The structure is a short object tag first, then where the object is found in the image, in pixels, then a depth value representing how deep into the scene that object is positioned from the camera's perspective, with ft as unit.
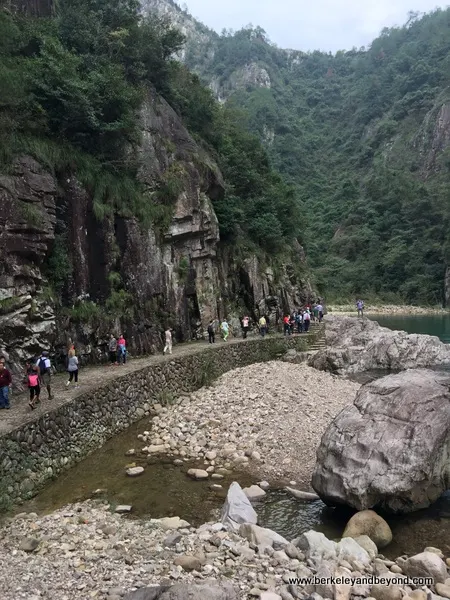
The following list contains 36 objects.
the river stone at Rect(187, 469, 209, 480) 39.64
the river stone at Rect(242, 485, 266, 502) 35.83
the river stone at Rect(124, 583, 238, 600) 20.15
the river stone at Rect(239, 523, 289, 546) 26.99
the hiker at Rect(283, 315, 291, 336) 102.89
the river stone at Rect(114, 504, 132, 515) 32.63
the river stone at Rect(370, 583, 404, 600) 22.36
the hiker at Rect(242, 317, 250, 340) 94.63
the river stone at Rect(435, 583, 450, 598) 23.13
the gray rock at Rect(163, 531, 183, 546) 26.76
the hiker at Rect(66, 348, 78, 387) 49.64
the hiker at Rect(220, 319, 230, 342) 88.12
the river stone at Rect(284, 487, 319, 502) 35.73
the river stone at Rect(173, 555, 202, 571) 24.02
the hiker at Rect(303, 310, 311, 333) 110.42
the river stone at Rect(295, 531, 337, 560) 25.64
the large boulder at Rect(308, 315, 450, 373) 91.04
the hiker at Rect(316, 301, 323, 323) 133.49
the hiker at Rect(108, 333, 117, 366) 64.03
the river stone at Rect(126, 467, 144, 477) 40.09
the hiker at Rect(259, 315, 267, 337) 98.27
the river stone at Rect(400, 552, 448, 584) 24.41
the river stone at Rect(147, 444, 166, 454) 45.75
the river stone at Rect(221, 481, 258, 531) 29.45
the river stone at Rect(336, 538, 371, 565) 25.68
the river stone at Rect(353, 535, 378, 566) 27.00
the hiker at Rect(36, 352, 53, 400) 44.34
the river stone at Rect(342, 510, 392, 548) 28.95
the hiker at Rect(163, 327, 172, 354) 71.10
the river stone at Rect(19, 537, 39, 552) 26.04
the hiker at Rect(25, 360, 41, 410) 41.45
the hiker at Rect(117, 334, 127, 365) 63.31
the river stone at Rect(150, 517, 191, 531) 29.74
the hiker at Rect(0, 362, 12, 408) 42.42
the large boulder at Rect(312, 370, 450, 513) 32.01
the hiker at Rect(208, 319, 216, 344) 83.97
